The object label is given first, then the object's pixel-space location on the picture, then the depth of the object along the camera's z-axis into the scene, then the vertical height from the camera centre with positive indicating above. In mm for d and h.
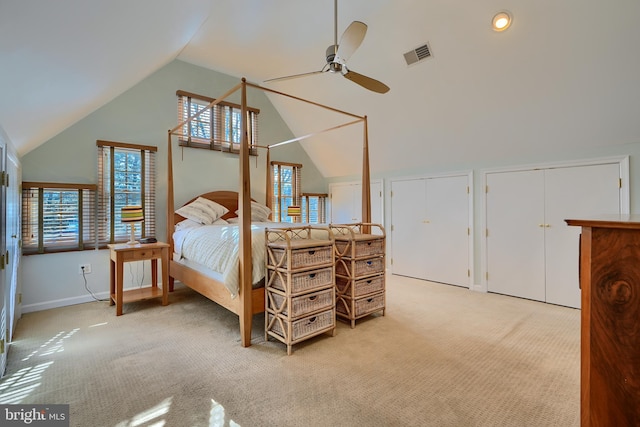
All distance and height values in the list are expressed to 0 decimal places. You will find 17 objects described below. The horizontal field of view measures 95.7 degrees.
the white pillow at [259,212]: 4598 +25
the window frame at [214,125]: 4355 +1454
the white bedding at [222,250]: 2474 -361
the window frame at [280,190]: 5418 +449
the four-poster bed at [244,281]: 2412 -612
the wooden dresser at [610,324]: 927 -377
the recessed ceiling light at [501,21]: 2641 +1771
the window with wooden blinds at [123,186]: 3691 +377
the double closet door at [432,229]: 4324 -266
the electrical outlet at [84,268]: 3570 -663
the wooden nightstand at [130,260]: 3137 -598
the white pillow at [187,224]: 4006 -138
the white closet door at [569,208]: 3168 +26
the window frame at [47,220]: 3215 -46
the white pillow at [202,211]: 4066 +45
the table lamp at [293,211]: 5273 +41
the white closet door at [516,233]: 3652 -293
